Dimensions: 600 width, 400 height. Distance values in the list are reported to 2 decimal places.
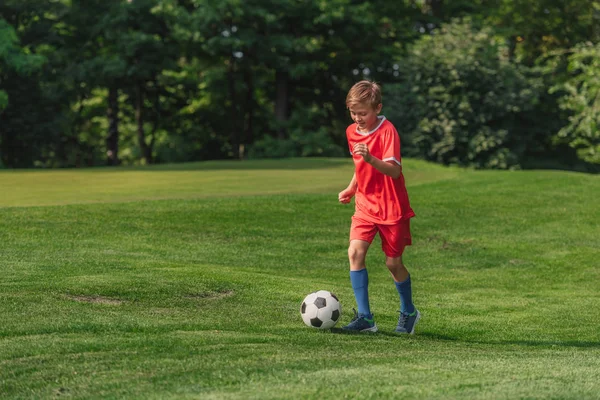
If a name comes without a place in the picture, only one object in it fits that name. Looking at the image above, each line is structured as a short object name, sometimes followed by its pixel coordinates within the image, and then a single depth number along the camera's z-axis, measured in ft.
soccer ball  52.35
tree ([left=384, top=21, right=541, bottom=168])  224.48
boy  51.31
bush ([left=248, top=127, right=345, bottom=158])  260.33
